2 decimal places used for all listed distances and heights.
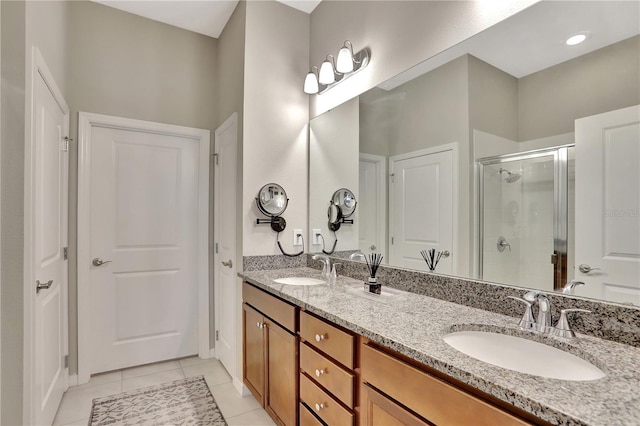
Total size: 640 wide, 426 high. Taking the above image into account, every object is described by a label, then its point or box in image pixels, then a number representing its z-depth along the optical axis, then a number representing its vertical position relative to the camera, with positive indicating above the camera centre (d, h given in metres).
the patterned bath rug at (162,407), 1.99 -1.28
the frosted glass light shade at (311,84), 2.39 +0.97
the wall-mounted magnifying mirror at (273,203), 2.32 +0.08
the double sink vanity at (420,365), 0.70 -0.43
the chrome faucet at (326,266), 2.10 -0.35
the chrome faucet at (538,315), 1.04 -0.33
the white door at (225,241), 2.46 -0.23
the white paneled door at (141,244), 2.56 -0.26
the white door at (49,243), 1.64 -0.18
